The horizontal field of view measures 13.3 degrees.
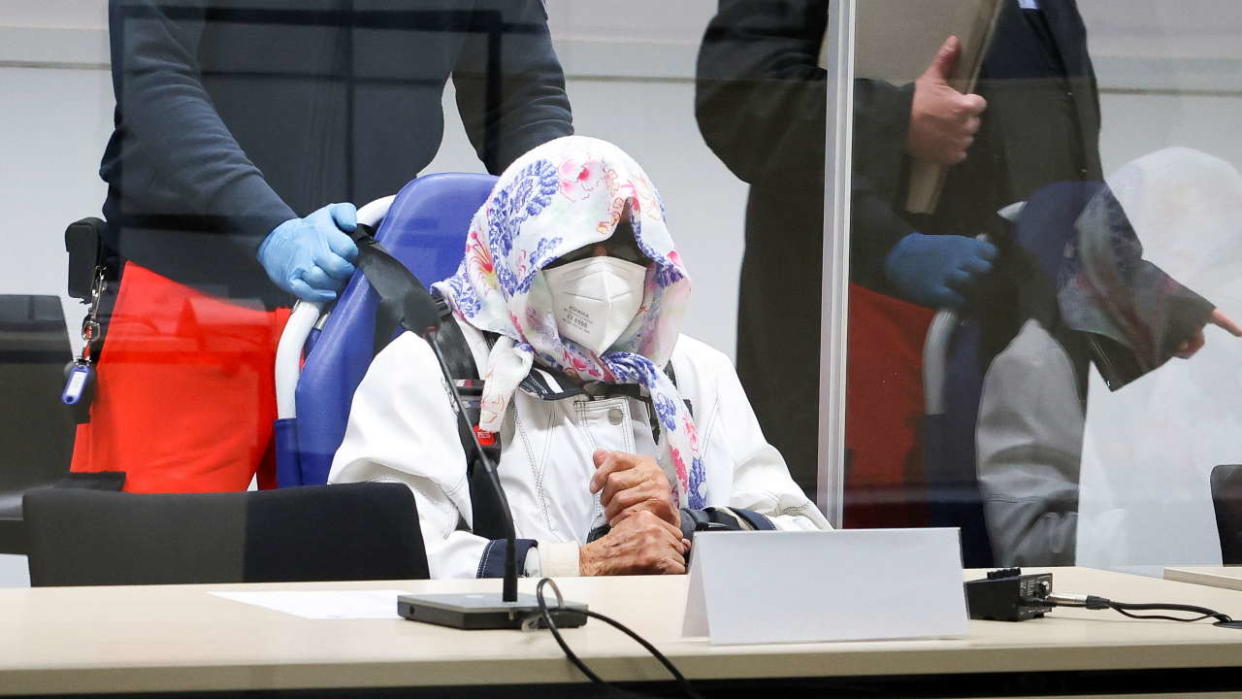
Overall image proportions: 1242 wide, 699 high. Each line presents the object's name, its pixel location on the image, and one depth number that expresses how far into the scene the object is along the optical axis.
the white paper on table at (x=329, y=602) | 4.99
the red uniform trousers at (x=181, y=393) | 5.92
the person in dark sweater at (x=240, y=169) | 5.93
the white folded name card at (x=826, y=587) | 4.43
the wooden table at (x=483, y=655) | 3.92
